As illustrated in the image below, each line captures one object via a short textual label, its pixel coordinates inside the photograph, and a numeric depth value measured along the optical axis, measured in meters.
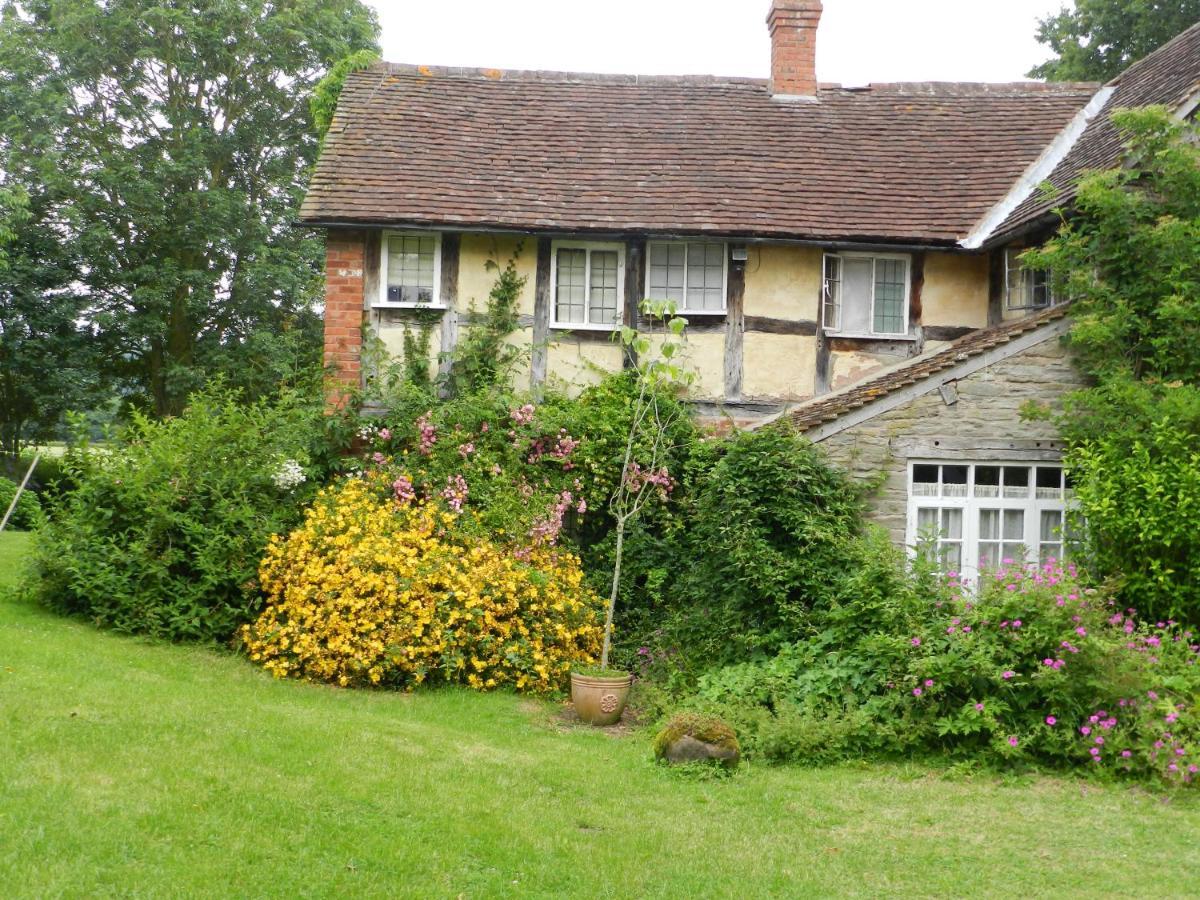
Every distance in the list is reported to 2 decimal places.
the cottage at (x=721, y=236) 13.68
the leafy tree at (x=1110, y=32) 22.33
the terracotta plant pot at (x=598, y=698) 9.55
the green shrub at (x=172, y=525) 11.26
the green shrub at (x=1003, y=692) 8.01
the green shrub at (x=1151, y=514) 9.31
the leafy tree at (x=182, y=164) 24.11
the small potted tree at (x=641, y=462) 9.59
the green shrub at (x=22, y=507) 11.77
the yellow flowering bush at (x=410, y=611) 10.25
